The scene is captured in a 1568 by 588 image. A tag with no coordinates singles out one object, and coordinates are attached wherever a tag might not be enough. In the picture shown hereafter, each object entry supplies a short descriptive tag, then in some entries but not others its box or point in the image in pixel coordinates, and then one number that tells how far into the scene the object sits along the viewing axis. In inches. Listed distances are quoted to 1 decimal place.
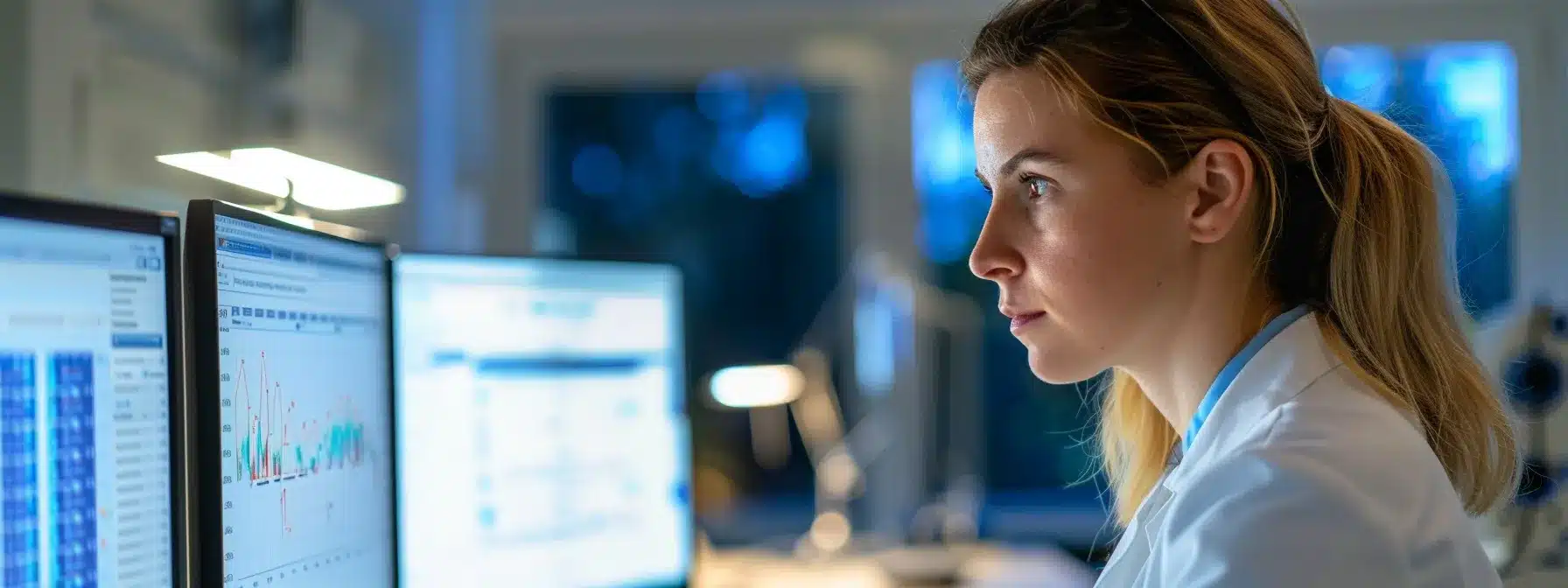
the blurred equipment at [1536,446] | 80.7
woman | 36.8
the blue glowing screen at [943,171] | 117.5
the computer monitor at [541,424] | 48.4
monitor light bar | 36.4
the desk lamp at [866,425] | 83.0
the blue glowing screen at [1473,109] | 113.6
